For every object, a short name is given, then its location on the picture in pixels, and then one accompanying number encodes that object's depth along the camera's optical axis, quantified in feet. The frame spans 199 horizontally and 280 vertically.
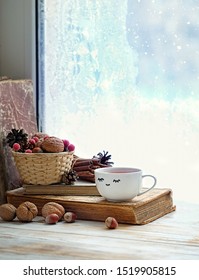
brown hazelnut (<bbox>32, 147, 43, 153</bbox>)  4.36
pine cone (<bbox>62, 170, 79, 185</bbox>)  4.43
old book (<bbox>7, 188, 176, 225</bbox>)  4.14
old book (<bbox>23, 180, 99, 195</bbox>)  4.40
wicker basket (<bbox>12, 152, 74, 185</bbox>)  4.35
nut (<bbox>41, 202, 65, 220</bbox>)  4.22
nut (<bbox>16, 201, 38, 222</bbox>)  4.21
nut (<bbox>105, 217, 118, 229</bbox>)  4.04
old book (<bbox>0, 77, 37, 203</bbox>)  4.69
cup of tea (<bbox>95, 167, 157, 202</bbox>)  4.16
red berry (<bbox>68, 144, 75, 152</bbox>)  4.47
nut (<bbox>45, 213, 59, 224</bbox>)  4.17
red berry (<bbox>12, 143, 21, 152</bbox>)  4.41
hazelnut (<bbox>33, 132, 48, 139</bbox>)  4.63
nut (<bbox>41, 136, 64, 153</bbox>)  4.35
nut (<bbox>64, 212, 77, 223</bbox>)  4.20
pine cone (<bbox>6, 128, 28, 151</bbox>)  4.46
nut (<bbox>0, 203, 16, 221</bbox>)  4.27
